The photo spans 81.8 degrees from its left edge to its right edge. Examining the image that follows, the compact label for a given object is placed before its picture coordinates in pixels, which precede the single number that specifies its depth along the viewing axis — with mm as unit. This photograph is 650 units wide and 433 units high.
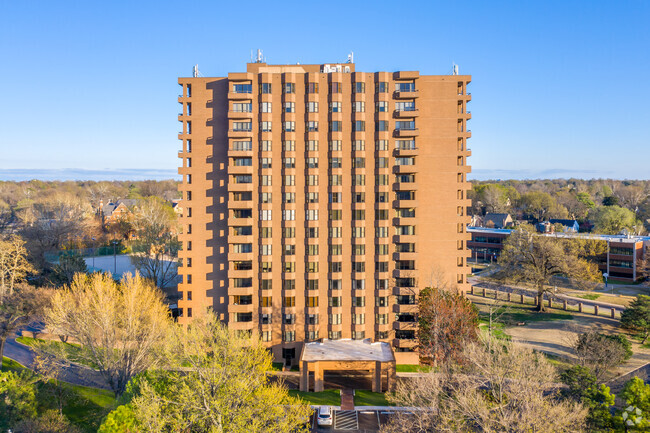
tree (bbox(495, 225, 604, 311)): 71225
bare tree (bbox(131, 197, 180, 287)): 73750
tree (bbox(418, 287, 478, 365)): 43781
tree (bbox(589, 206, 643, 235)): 120500
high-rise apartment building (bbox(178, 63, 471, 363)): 51406
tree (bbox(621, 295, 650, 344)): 57500
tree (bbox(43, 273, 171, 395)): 39844
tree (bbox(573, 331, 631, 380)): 43469
